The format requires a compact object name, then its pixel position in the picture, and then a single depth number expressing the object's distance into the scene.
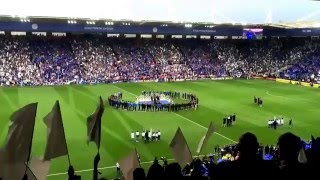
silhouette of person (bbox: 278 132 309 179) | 3.63
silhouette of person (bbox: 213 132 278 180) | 3.52
